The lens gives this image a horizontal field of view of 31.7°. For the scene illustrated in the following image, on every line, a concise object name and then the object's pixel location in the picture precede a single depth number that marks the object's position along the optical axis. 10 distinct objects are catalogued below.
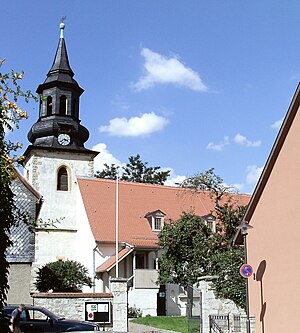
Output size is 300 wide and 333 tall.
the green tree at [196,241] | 29.98
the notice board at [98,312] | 20.98
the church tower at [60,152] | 41.66
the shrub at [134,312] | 33.78
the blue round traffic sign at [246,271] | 17.16
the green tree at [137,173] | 66.63
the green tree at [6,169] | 9.95
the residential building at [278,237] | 16.94
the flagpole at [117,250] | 34.19
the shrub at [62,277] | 33.47
